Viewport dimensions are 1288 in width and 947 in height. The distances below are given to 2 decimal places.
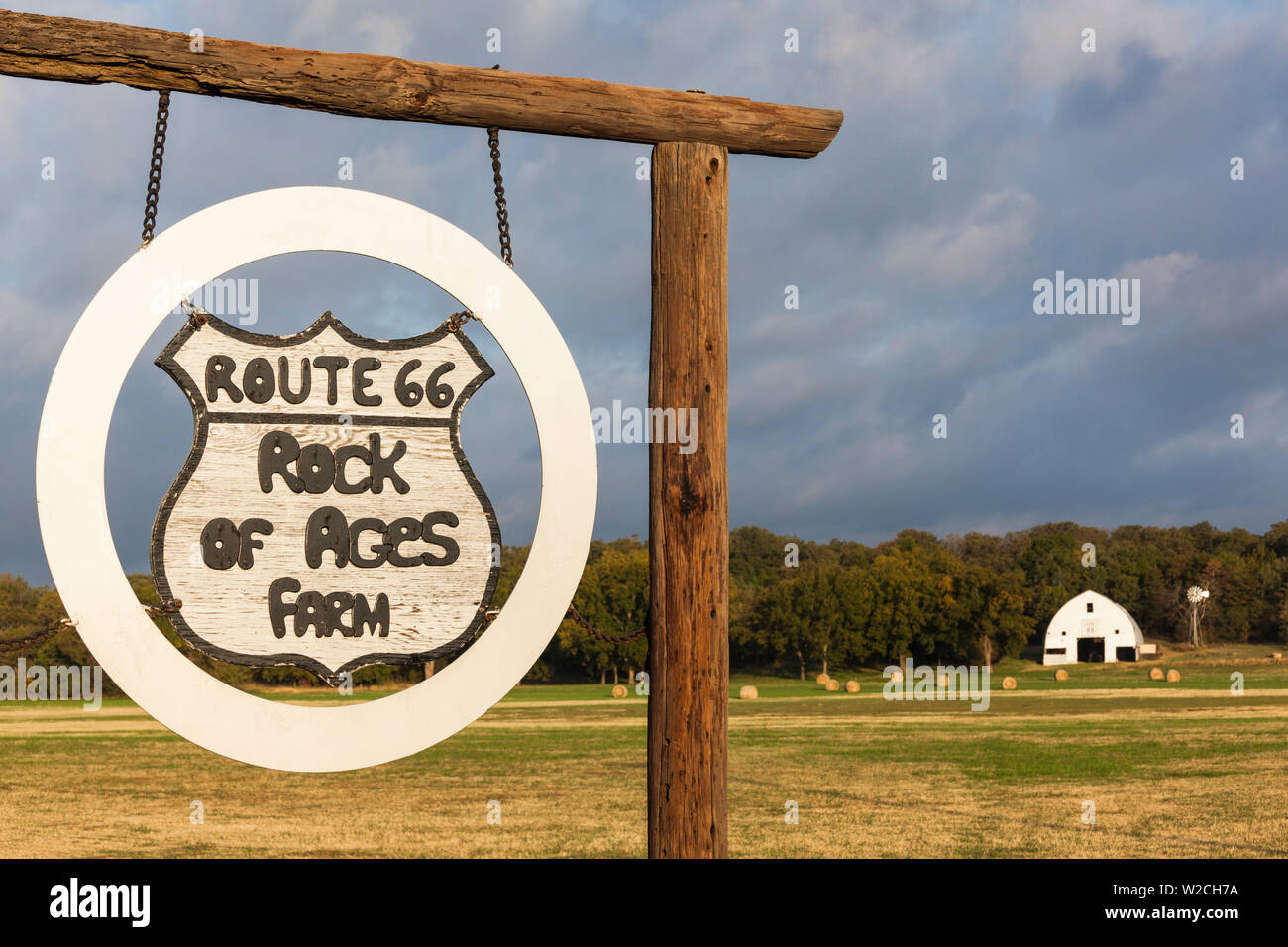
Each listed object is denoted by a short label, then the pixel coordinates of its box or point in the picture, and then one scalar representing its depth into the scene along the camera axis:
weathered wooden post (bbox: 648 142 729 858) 5.37
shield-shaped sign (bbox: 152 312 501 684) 5.03
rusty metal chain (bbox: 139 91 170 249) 5.09
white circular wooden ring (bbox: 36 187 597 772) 4.94
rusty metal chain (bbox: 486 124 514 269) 5.46
